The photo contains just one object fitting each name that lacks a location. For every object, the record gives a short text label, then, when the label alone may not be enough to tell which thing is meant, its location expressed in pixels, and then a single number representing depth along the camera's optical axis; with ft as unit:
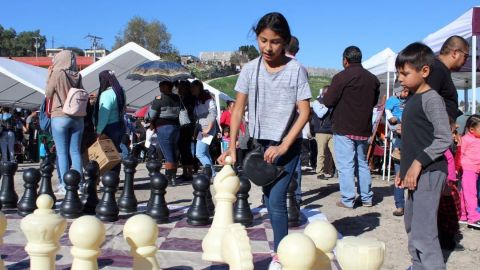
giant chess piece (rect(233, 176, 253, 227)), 13.04
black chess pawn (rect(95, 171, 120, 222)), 13.11
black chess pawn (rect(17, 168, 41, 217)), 13.65
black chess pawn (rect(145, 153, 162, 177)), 15.07
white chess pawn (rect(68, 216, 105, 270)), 6.15
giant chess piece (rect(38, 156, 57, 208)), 14.44
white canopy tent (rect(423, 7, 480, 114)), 17.85
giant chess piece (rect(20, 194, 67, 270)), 6.24
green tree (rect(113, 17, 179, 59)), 238.48
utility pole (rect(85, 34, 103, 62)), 205.77
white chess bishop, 10.32
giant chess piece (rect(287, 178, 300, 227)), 13.09
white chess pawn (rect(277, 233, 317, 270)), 5.14
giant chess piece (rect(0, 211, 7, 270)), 6.76
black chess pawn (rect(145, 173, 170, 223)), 13.15
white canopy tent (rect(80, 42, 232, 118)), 36.47
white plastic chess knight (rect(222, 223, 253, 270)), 5.99
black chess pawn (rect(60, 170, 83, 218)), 13.26
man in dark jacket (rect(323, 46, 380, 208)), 17.07
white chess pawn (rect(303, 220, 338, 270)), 6.31
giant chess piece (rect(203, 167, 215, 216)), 14.10
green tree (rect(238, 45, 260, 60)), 262.10
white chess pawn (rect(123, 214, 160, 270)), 6.65
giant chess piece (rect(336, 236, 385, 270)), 5.12
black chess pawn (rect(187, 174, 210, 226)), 12.95
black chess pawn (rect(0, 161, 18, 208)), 14.52
